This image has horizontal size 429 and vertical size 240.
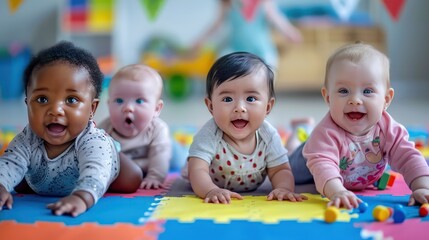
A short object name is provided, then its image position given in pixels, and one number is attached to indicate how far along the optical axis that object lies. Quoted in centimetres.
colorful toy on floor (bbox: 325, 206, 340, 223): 127
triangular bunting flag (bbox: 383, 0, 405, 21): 205
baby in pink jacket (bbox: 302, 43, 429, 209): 150
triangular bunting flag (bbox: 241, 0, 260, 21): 259
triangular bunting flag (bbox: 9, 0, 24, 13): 214
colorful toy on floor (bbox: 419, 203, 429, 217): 133
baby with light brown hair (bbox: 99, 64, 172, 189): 183
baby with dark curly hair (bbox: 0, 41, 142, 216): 142
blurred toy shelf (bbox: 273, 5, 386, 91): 541
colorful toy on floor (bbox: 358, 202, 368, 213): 136
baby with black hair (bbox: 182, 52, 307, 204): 156
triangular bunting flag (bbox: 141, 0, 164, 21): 264
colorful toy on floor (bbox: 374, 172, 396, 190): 170
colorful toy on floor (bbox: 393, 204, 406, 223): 127
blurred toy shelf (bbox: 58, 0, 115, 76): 573
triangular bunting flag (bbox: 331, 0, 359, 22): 229
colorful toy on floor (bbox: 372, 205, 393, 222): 128
